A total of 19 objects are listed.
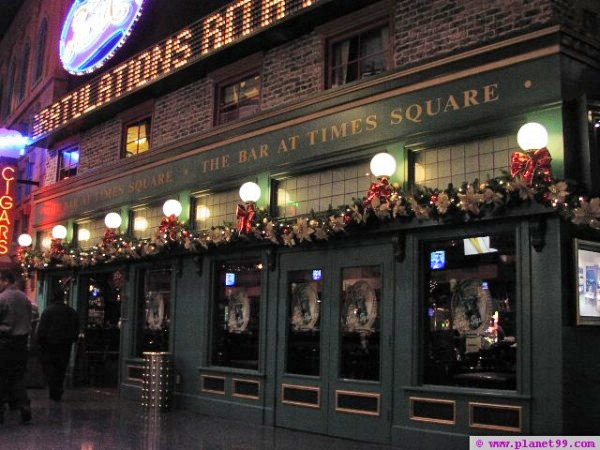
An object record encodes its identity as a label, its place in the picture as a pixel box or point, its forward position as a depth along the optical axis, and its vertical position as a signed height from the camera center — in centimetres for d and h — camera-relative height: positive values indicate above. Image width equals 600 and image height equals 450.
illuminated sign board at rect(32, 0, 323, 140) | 1027 +442
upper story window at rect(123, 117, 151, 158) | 1357 +342
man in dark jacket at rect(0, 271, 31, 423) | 909 -42
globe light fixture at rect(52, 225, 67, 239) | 1508 +168
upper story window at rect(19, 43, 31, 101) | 2216 +751
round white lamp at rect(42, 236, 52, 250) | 1628 +161
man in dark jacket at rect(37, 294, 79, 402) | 1219 -46
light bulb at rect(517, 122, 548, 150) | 686 +178
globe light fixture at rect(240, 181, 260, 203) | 1002 +173
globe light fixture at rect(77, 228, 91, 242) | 1496 +164
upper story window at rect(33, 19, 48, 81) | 2003 +750
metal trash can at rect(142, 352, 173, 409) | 1094 -104
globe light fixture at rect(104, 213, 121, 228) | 1317 +171
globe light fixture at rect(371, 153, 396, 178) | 826 +177
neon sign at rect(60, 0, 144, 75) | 1423 +599
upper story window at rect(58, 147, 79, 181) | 1612 +344
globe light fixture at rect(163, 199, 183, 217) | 1153 +171
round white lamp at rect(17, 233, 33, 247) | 1673 +166
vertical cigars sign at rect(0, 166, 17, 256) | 1728 +256
